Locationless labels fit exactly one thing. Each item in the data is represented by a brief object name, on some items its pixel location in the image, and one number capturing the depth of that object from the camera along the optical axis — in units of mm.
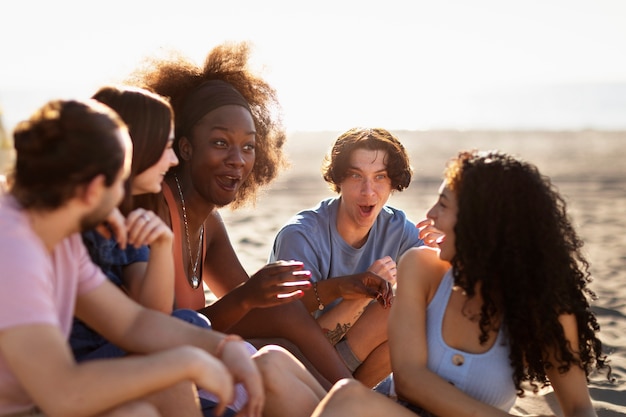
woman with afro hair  3666
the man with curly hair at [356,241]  4242
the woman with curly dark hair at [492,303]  2916
